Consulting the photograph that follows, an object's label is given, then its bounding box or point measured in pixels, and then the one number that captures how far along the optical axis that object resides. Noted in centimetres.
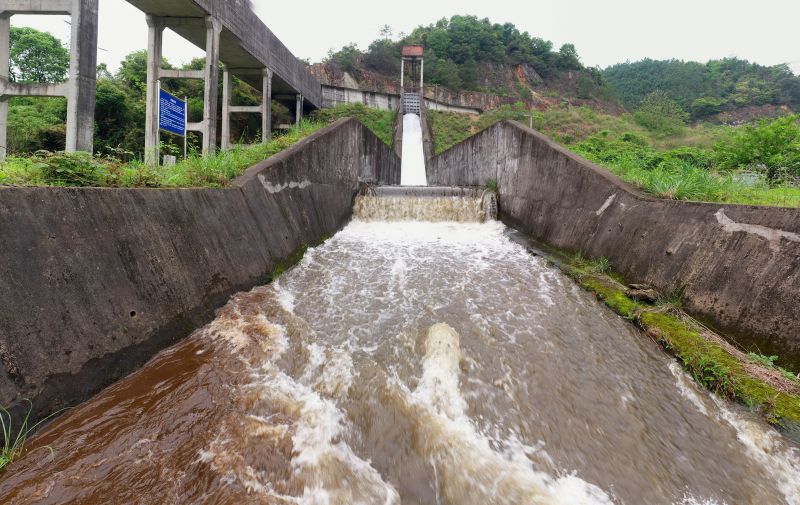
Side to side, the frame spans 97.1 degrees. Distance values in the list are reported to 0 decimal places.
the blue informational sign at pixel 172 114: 788
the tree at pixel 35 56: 2275
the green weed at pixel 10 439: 197
